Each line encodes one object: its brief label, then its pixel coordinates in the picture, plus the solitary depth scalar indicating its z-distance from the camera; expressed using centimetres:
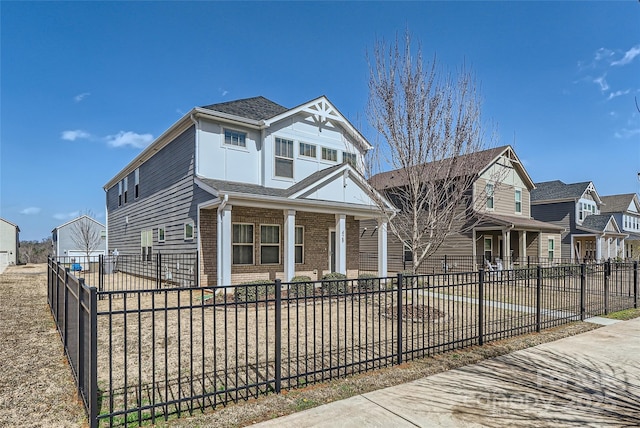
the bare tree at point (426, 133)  895
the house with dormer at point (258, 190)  1272
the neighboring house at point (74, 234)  3719
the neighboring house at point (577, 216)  2997
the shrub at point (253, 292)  1001
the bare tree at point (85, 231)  3650
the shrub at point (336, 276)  1294
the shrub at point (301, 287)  1128
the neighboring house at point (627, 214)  3747
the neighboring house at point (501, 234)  2009
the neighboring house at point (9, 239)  4008
